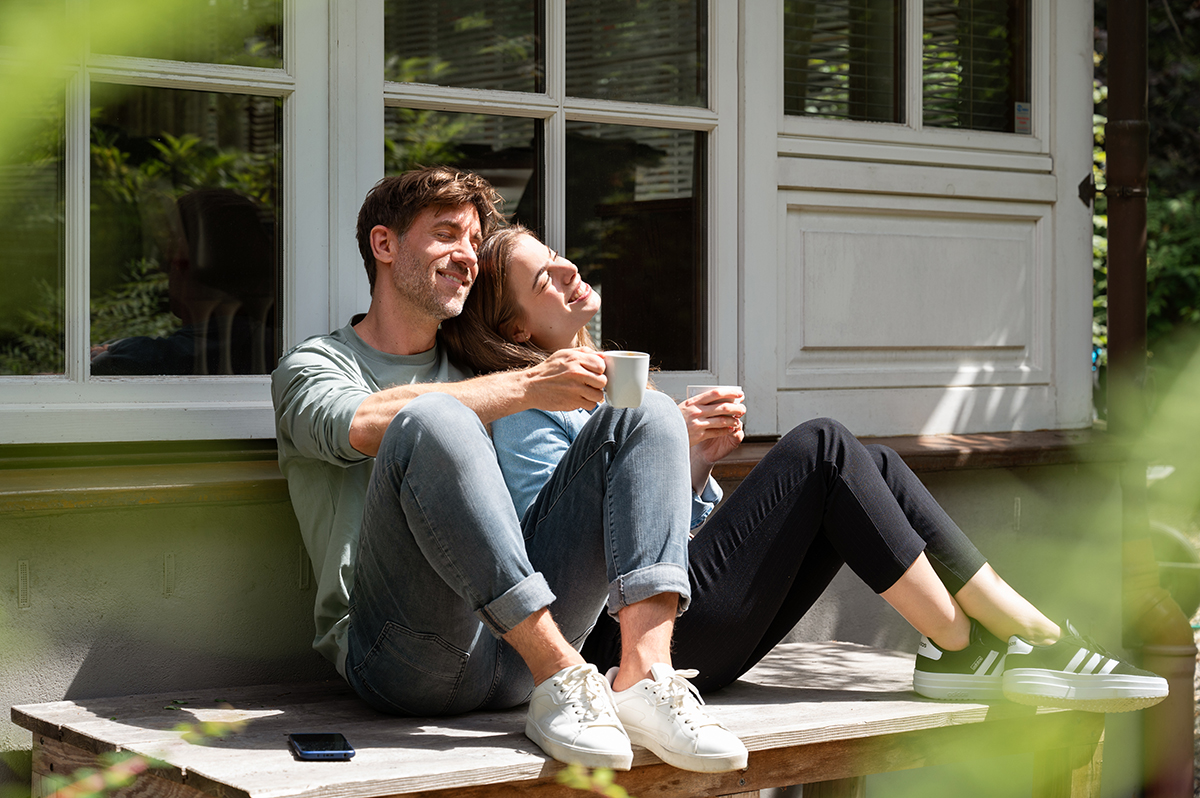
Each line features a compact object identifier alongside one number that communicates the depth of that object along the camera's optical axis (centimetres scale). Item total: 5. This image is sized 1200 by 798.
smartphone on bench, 457
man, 459
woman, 497
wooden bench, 453
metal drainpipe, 620
